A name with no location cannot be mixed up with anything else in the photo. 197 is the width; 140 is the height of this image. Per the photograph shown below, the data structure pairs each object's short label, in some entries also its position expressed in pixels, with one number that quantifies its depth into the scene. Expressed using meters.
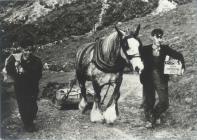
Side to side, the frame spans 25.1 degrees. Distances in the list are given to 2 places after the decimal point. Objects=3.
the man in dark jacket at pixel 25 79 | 5.15
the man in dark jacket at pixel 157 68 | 4.96
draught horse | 4.78
